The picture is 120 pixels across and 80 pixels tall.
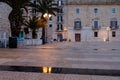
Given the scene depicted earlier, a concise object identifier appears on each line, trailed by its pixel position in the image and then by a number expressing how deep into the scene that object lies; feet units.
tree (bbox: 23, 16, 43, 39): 70.74
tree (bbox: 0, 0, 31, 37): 48.73
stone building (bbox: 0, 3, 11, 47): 53.39
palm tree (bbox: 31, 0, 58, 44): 75.11
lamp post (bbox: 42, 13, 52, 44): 72.98
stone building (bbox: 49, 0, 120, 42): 129.29
